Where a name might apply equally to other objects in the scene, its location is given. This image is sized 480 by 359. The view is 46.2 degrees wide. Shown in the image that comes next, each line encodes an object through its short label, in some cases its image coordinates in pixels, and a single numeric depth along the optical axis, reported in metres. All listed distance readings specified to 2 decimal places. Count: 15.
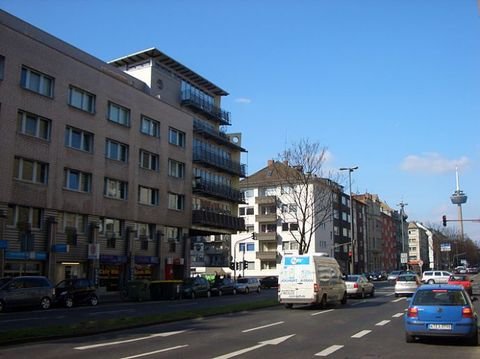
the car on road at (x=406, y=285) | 36.06
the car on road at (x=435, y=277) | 47.22
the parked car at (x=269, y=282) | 65.94
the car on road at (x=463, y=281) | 33.99
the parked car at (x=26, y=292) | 26.61
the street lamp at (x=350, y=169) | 57.34
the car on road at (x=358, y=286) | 34.59
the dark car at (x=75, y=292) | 30.69
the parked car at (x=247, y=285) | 50.88
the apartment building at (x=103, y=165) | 35.88
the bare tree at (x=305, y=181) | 41.90
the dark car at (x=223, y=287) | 47.34
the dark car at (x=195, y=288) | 41.06
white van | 26.00
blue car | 13.20
